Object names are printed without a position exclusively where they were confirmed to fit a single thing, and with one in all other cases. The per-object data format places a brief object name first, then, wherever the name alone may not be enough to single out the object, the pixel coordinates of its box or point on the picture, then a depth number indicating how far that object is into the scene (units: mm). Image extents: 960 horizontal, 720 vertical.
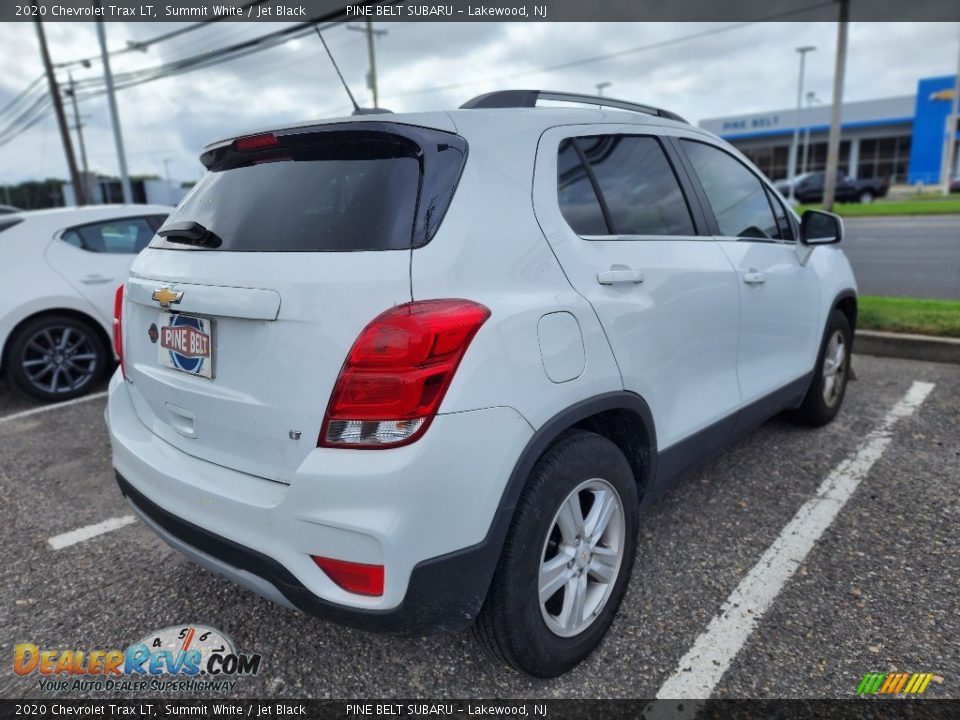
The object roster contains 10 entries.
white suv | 1662
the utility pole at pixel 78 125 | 24161
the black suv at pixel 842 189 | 30953
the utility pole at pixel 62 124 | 20531
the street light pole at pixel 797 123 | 44531
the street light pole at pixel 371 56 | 25328
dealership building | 43562
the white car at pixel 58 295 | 5152
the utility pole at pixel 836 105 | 18141
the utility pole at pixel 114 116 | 16828
